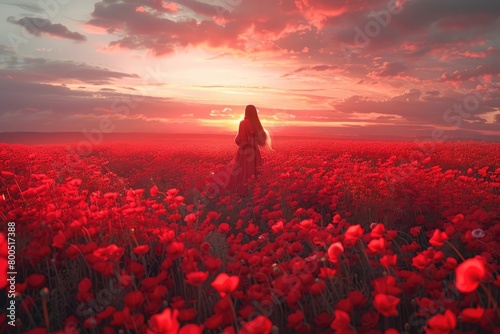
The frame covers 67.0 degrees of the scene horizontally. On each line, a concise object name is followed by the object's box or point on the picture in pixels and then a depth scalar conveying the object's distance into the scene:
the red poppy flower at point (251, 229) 3.28
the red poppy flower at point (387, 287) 1.79
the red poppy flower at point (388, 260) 2.04
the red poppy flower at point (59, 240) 2.30
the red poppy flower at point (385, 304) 1.63
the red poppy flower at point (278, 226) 2.89
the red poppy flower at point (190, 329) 1.53
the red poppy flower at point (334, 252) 2.11
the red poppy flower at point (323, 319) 2.02
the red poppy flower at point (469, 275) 1.49
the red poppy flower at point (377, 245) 2.09
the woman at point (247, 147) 7.62
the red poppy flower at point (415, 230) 3.07
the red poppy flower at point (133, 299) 1.90
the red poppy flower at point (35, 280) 2.08
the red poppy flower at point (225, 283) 1.72
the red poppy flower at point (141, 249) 2.36
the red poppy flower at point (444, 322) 1.46
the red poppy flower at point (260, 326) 1.50
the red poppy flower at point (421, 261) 2.18
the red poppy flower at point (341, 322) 1.62
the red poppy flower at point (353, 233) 2.20
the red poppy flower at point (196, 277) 1.93
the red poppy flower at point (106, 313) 1.90
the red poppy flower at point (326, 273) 2.11
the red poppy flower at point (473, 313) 1.47
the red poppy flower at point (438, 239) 2.20
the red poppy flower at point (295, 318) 1.86
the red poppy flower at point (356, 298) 1.89
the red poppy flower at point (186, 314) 1.92
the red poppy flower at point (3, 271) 1.70
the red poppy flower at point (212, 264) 2.13
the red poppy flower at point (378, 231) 2.25
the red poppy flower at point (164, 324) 1.43
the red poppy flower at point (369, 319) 1.91
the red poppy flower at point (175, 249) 2.38
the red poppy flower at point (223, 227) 3.20
